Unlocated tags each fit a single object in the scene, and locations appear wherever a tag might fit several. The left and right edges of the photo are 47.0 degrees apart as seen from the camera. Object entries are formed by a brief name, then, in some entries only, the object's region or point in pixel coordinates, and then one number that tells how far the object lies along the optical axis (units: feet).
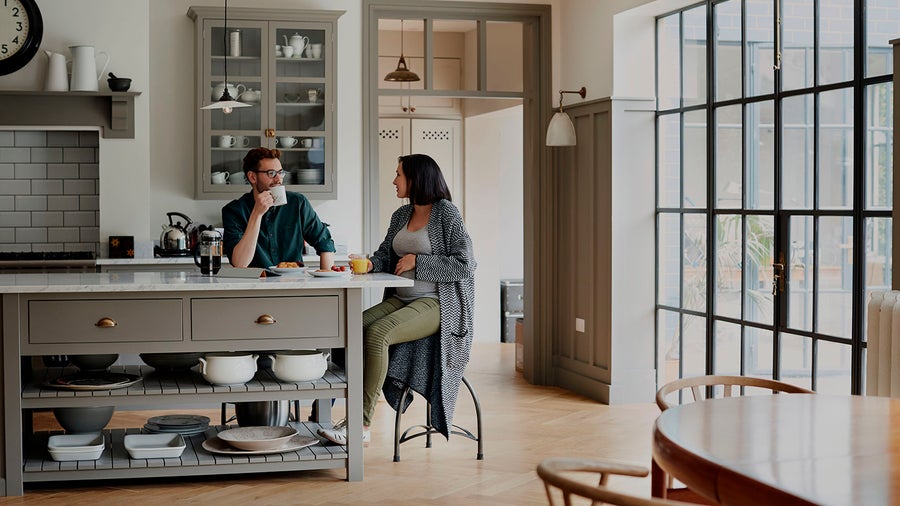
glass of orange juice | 15.89
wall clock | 21.11
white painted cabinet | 31.65
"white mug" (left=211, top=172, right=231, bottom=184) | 22.13
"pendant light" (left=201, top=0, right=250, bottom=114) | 17.75
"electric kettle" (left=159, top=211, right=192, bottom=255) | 21.54
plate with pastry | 15.46
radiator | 12.95
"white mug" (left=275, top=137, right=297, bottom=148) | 22.40
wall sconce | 21.80
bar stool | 16.20
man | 15.88
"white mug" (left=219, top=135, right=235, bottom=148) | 22.15
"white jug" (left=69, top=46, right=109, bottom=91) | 21.15
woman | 16.20
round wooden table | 6.24
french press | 15.30
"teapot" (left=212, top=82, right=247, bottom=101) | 22.09
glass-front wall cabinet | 22.07
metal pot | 15.81
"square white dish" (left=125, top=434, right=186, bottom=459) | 14.42
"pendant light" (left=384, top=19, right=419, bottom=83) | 27.37
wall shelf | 21.16
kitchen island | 13.82
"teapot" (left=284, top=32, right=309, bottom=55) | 22.40
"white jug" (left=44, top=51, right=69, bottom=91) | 21.09
